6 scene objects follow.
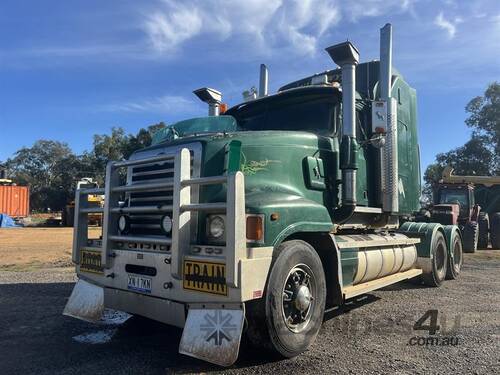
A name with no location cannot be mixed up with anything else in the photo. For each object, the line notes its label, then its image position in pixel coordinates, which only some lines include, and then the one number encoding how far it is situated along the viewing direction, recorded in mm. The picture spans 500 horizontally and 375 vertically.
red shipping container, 38469
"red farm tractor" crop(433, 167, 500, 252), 16891
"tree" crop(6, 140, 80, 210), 76938
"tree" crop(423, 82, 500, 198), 47375
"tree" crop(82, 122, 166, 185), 63869
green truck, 4074
